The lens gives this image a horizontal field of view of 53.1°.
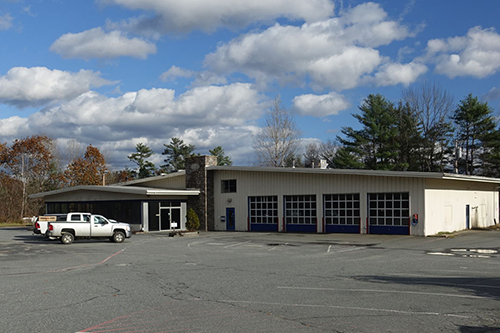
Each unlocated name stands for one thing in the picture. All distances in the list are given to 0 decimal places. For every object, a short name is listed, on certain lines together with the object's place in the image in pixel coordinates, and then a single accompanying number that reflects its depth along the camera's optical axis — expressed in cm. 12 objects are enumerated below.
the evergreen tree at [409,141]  5597
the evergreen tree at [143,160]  8062
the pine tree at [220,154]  8569
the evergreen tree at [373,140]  5591
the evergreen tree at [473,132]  5556
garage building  2969
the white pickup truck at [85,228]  2684
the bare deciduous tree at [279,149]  5609
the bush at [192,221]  3581
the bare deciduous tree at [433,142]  5553
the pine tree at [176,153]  8069
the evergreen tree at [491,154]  5412
